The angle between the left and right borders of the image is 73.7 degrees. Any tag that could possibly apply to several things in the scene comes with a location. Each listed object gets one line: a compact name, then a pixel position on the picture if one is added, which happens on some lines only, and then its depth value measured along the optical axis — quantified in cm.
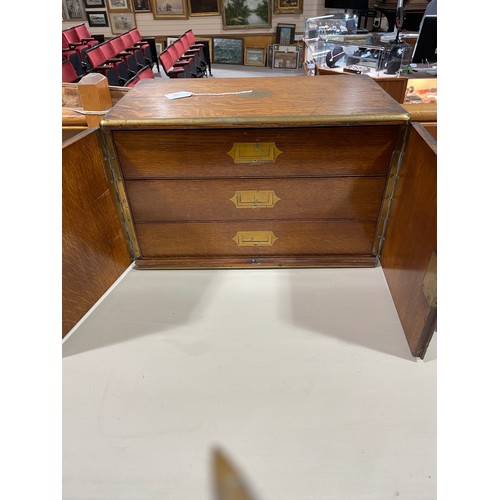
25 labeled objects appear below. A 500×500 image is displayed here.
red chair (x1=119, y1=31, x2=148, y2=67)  374
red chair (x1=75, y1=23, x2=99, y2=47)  429
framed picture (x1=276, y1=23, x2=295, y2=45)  467
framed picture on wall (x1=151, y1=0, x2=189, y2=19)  475
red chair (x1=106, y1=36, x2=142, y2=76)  345
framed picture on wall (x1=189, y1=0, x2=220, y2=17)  468
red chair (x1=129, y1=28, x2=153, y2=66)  397
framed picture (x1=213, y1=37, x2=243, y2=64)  482
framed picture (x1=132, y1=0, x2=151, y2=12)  480
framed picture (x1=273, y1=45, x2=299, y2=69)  457
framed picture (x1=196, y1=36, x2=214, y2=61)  483
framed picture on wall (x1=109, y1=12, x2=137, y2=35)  496
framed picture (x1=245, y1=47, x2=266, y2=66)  481
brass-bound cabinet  75
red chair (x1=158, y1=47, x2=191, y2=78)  296
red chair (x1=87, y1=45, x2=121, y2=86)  298
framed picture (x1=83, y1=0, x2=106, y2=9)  494
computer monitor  220
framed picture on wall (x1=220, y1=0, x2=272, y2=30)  464
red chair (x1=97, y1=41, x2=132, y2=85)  320
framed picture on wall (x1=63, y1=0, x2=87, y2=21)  504
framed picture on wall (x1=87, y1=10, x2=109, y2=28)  505
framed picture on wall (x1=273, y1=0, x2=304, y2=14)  464
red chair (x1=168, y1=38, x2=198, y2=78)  331
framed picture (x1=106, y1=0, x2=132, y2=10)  486
